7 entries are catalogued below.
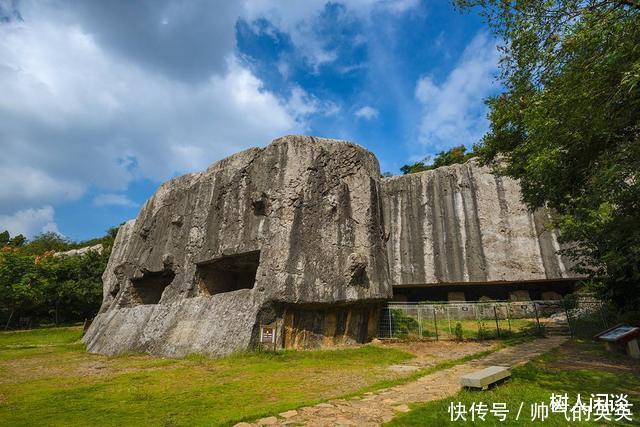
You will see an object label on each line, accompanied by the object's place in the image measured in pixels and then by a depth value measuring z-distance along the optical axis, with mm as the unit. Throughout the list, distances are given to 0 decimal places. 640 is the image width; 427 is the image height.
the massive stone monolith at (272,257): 14789
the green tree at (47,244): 61188
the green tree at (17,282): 33125
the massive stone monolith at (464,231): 24547
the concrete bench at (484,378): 7213
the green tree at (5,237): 67300
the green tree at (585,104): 6984
